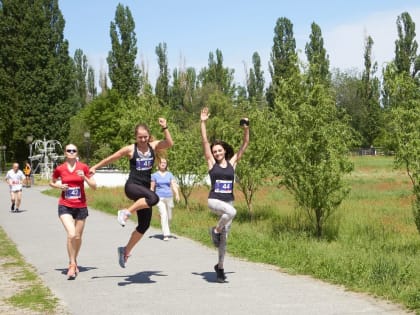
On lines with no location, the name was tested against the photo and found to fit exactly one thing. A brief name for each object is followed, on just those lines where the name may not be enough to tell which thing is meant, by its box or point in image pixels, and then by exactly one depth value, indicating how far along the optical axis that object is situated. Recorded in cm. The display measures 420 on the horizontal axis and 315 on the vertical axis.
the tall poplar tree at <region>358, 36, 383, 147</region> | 6700
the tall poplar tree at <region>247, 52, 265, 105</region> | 8019
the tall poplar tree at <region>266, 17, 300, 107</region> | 6378
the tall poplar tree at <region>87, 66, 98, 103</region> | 9256
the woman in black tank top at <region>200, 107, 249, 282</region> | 715
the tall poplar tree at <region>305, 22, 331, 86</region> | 6349
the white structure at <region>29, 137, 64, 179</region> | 4741
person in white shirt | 1962
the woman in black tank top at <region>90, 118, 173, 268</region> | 711
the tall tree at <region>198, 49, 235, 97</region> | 6706
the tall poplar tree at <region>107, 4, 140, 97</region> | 5881
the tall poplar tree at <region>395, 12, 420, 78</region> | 6391
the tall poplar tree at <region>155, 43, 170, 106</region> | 7119
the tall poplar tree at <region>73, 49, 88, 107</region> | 8688
